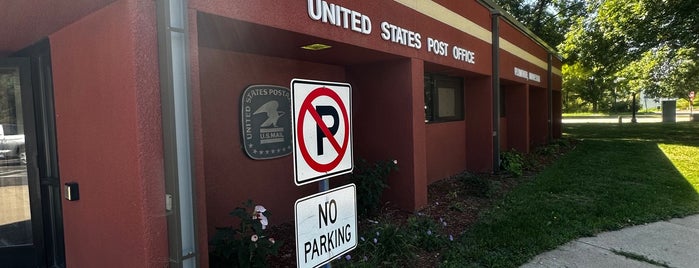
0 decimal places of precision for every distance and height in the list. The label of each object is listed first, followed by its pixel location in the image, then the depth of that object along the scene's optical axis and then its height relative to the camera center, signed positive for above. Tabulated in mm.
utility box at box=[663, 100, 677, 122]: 32194 -194
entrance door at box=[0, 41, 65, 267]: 3895 -361
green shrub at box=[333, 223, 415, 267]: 3961 -1319
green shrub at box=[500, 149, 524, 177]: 9046 -1108
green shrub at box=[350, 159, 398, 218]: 5121 -800
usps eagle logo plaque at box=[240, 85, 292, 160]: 4715 +0
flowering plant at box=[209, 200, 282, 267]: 3225 -966
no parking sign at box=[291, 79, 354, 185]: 2064 -54
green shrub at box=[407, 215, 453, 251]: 4523 -1308
